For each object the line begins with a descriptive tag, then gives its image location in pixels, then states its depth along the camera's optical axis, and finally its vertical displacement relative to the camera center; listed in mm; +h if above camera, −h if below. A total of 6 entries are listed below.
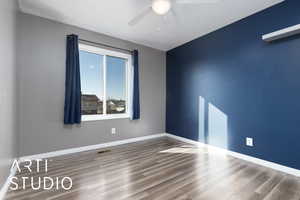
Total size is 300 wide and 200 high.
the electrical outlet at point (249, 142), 2583 -669
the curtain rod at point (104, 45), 3104 +1289
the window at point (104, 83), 3232 +460
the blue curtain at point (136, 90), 3729 +317
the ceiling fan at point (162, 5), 1959 +1301
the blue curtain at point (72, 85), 2822 +332
